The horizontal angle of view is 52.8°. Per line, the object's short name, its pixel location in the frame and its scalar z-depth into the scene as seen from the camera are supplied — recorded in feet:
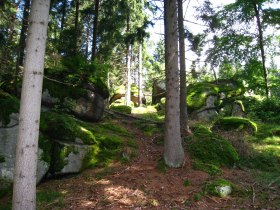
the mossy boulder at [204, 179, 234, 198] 22.27
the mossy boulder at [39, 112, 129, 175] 24.95
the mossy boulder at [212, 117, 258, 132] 41.29
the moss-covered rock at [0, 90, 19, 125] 24.03
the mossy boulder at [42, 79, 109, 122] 34.42
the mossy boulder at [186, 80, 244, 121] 51.11
